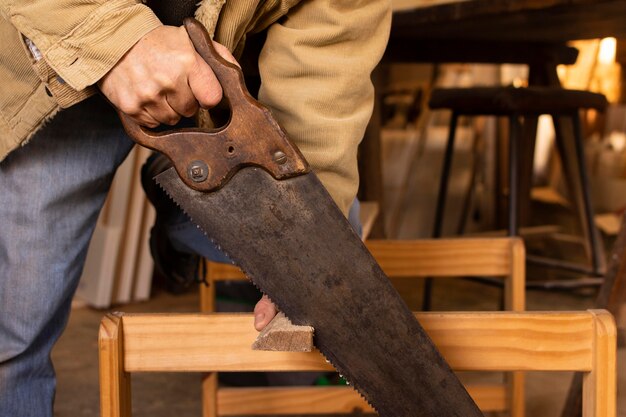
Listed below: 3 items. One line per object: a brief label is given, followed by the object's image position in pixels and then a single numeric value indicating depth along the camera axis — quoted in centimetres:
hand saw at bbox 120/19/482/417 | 105
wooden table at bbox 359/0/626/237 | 218
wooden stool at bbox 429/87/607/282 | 264
